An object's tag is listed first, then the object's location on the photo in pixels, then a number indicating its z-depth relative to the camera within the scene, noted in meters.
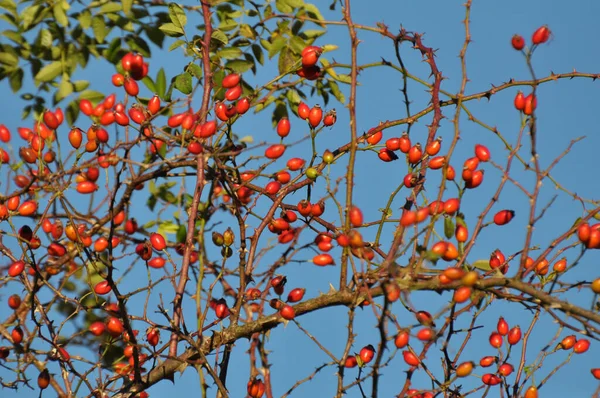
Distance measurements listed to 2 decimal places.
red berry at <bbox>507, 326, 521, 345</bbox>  6.24
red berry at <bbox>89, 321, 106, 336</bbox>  6.35
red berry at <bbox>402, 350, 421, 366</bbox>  5.64
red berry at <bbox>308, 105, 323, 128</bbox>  6.51
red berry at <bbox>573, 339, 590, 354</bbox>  6.39
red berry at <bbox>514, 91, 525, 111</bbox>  5.67
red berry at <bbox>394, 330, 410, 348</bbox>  5.25
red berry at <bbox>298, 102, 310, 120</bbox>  6.61
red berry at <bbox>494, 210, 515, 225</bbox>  5.68
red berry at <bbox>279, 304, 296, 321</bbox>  5.57
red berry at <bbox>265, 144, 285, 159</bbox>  6.49
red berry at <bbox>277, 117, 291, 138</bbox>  6.75
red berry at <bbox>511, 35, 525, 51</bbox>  5.63
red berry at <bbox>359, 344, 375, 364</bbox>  5.79
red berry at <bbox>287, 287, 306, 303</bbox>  6.00
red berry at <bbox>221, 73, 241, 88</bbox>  6.52
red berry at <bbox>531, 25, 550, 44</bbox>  5.65
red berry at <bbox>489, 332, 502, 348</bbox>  6.28
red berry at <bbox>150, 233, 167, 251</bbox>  6.42
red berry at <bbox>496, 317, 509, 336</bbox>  6.30
